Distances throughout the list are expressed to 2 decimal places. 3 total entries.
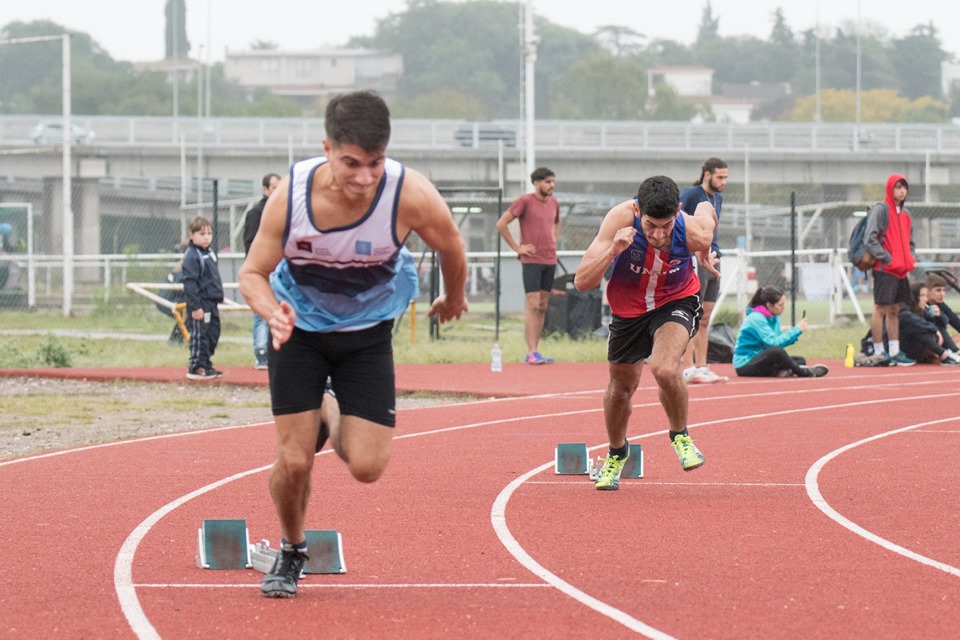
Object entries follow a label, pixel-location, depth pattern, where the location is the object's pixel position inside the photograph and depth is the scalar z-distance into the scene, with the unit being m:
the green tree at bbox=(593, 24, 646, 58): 192.12
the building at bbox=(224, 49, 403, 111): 185.62
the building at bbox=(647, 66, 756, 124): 177.88
